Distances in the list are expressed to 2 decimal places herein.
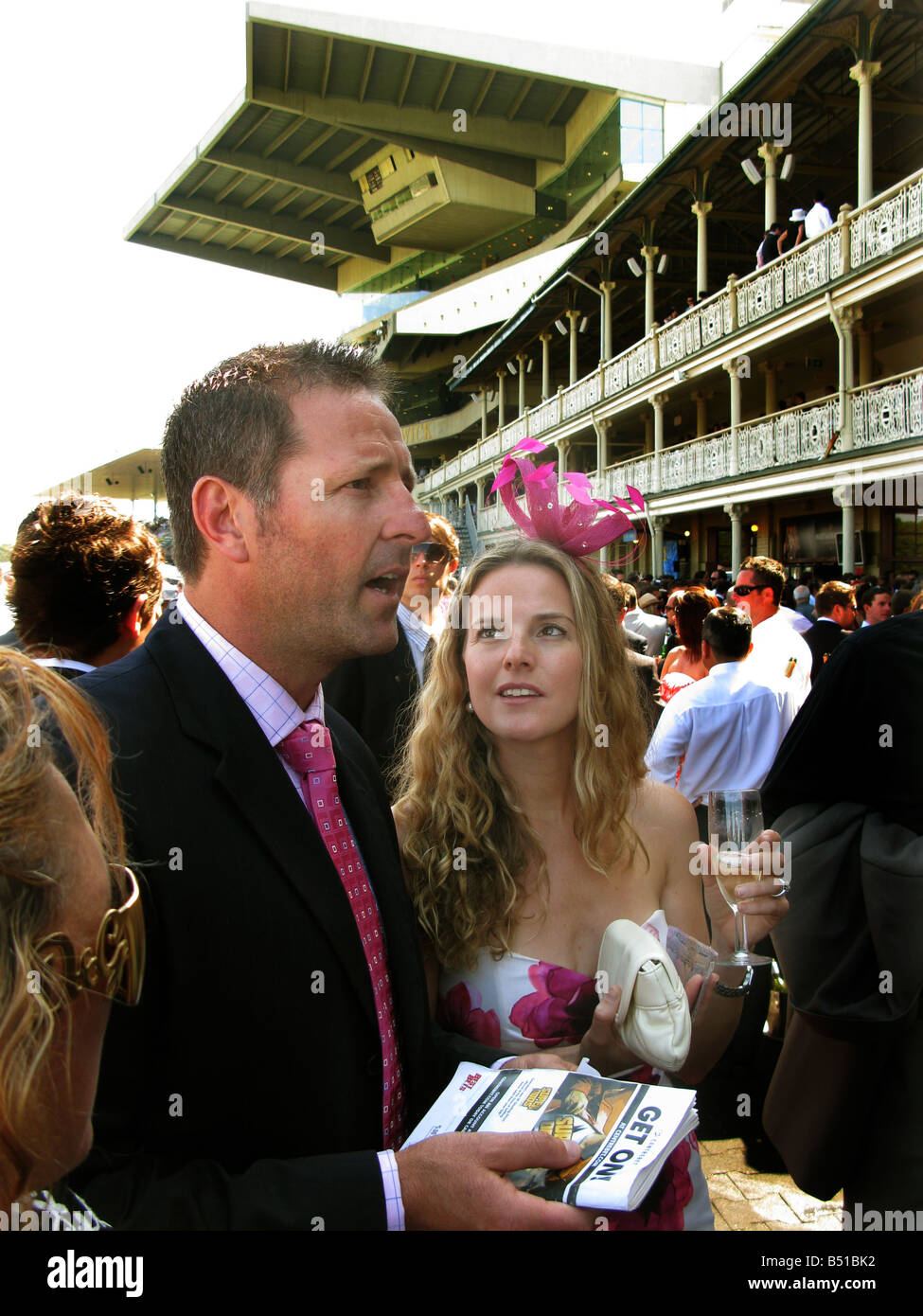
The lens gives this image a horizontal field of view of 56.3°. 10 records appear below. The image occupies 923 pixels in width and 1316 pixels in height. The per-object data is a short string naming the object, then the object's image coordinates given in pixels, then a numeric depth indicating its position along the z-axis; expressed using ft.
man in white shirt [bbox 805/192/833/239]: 45.19
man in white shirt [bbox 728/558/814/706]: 17.33
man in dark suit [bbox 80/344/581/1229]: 3.88
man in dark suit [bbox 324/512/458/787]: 11.75
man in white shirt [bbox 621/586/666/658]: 27.22
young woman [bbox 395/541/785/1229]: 6.63
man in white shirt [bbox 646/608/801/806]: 14.96
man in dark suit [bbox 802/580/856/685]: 22.36
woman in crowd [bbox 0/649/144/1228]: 2.59
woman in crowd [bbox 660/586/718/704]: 18.35
